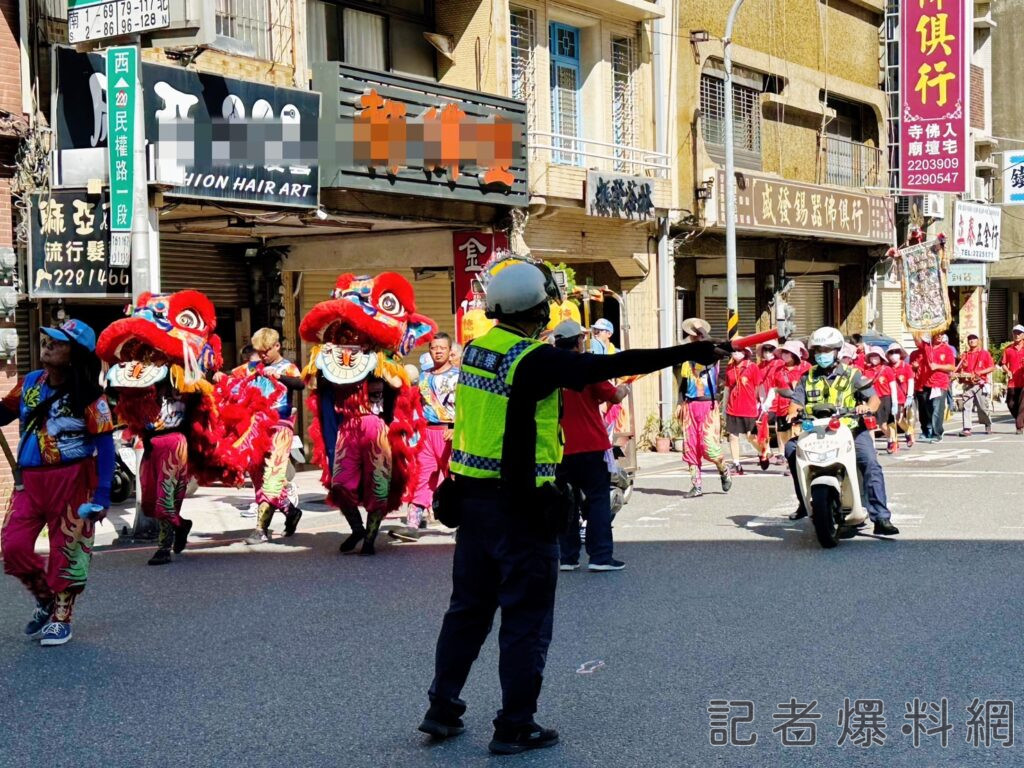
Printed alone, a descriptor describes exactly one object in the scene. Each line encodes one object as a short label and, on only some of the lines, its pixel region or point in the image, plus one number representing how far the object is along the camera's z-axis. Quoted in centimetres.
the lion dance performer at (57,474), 813
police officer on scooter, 1148
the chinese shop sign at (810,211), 2545
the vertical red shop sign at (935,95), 3022
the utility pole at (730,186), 2308
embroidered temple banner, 2948
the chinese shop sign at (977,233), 3425
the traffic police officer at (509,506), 583
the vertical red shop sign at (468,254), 1991
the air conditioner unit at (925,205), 3216
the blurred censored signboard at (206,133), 1412
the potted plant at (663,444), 2322
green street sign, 1338
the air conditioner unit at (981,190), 3847
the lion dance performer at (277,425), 1199
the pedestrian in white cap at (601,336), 1398
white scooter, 1113
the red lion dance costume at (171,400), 1083
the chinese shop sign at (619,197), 2148
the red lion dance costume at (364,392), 1129
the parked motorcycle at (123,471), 1499
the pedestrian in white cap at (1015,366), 2278
